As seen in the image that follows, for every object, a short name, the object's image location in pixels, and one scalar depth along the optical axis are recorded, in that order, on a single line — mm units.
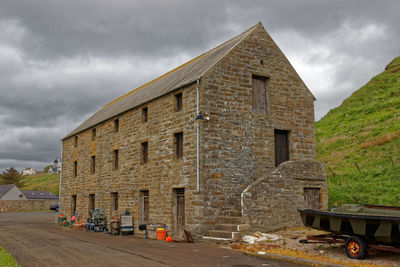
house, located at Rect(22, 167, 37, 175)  185000
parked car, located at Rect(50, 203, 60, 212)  54212
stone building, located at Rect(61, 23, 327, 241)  14859
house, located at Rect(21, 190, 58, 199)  67125
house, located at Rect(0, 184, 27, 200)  60681
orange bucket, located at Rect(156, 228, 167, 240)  16312
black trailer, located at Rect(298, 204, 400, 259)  9133
